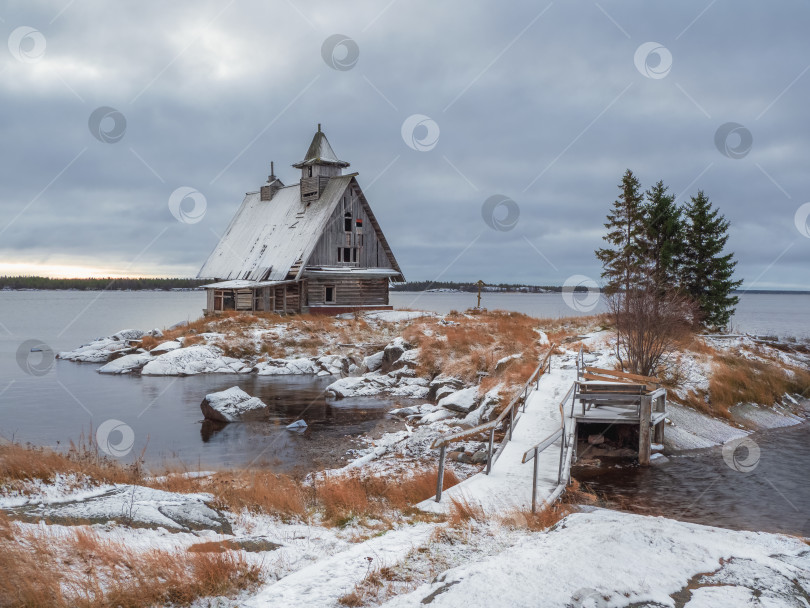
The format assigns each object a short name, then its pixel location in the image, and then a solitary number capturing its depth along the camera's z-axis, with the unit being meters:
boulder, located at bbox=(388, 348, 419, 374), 29.05
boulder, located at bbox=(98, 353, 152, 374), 30.14
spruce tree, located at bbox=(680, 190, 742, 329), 33.38
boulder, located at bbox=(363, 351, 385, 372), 31.30
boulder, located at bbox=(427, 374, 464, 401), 23.55
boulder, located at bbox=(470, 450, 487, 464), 14.53
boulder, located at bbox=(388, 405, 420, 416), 21.00
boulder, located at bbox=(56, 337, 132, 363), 35.62
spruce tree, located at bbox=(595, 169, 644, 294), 38.97
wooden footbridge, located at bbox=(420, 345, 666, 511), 10.30
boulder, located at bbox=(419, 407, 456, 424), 19.45
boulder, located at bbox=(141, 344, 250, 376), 29.77
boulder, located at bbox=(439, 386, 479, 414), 20.28
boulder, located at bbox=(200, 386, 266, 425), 19.92
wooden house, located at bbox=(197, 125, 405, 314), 42.22
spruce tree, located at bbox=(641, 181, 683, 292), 33.84
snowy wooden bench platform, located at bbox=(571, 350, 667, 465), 15.96
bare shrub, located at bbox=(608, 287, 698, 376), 19.95
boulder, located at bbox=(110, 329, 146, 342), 41.31
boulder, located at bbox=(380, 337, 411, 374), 30.51
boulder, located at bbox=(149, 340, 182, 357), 32.94
